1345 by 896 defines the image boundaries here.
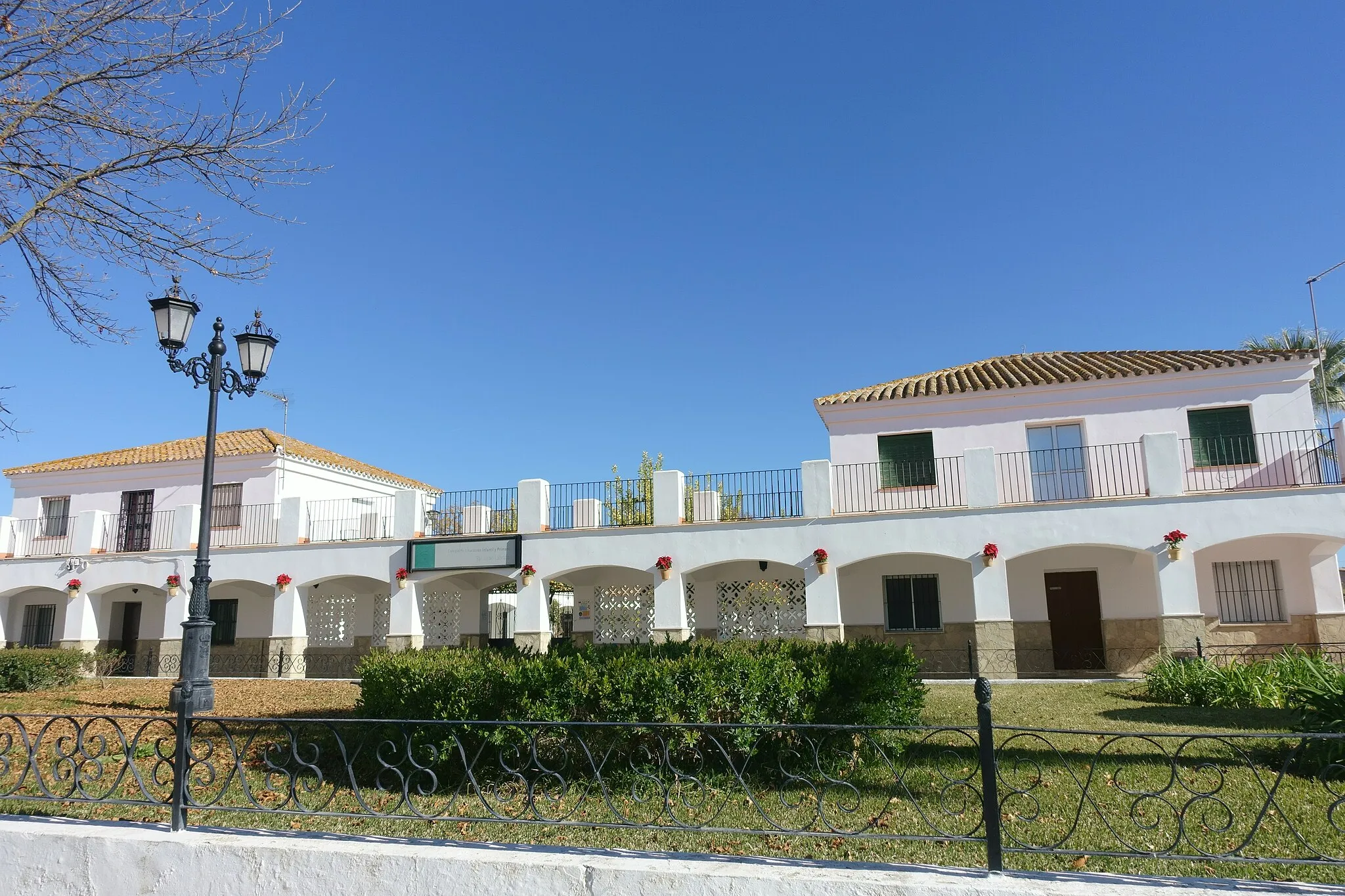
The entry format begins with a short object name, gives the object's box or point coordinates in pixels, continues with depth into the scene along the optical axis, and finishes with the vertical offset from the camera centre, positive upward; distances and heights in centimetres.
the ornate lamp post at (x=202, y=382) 995 +301
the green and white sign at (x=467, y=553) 1961 +123
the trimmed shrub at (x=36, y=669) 1636 -103
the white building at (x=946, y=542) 1628 +123
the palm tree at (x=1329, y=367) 3575 +957
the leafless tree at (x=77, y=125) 714 +448
